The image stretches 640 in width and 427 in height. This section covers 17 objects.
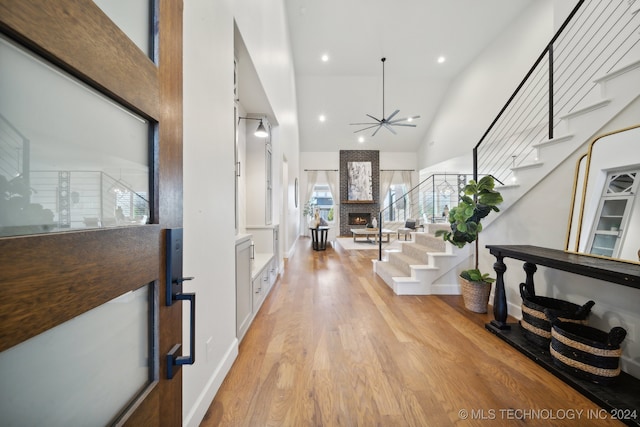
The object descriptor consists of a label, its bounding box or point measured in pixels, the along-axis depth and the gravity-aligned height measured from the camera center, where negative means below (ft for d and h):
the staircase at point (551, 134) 5.69 +2.11
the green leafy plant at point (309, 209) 31.37 +0.78
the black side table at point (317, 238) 21.67 -2.16
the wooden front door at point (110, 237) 1.11 -0.13
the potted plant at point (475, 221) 8.20 -0.23
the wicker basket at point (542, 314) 5.59 -2.41
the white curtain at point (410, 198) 31.81 +2.21
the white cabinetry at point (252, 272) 6.53 -1.93
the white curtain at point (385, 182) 32.09 +4.36
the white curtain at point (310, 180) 31.76 +4.58
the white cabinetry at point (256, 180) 11.01 +1.59
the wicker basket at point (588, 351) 4.59 -2.73
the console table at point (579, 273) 4.21 -2.65
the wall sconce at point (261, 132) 9.76 +3.42
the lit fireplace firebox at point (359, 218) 31.53 -0.41
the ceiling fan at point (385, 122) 21.14 +8.22
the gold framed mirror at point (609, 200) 5.12 +0.34
